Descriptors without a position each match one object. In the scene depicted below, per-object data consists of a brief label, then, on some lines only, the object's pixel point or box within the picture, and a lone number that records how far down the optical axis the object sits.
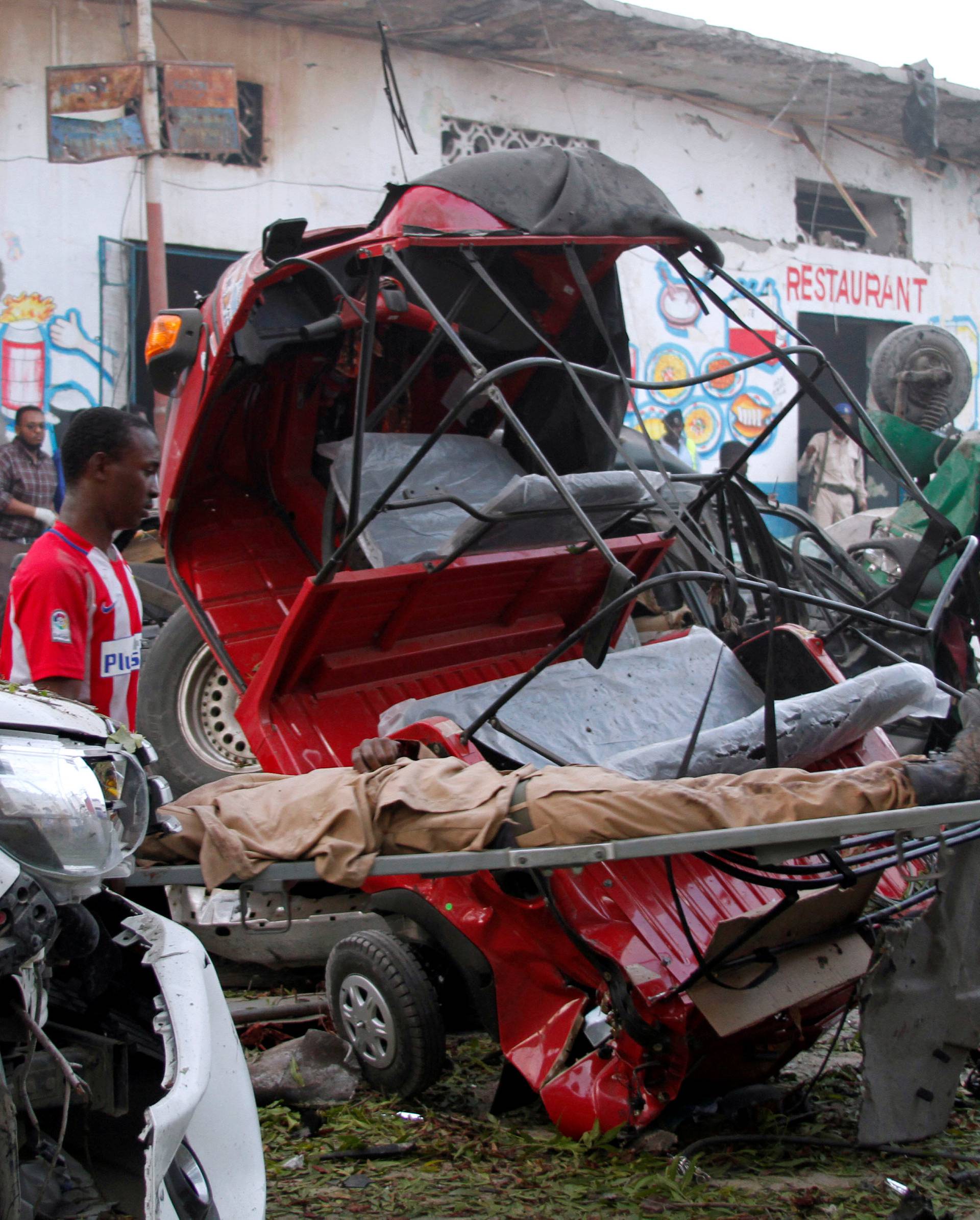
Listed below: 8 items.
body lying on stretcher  2.46
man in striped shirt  2.85
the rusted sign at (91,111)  9.83
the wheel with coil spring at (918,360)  7.17
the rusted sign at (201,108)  10.01
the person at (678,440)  13.63
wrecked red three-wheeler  3.02
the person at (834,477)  14.63
